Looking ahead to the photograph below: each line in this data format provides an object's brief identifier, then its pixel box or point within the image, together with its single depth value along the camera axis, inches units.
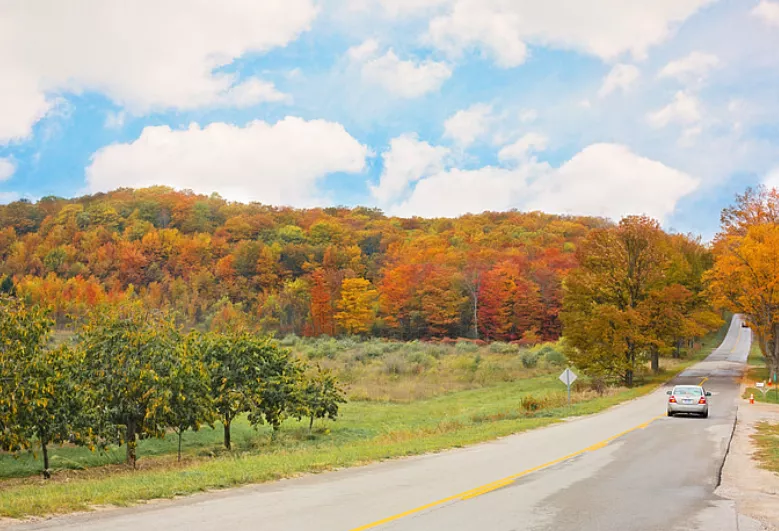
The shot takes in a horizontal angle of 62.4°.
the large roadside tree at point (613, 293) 1845.5
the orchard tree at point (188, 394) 810.2
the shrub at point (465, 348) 2984.7
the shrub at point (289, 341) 3577.8
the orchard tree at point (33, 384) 681.6
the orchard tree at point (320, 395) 1101.1
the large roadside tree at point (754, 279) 1760.6
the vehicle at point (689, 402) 1099.9
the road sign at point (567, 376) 1278.3
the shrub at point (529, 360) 2539.4
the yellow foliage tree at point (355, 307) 3996.1
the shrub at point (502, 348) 2952.8
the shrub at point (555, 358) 2541.8
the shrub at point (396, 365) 2450.8
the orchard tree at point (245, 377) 974.4
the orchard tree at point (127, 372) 780.0
